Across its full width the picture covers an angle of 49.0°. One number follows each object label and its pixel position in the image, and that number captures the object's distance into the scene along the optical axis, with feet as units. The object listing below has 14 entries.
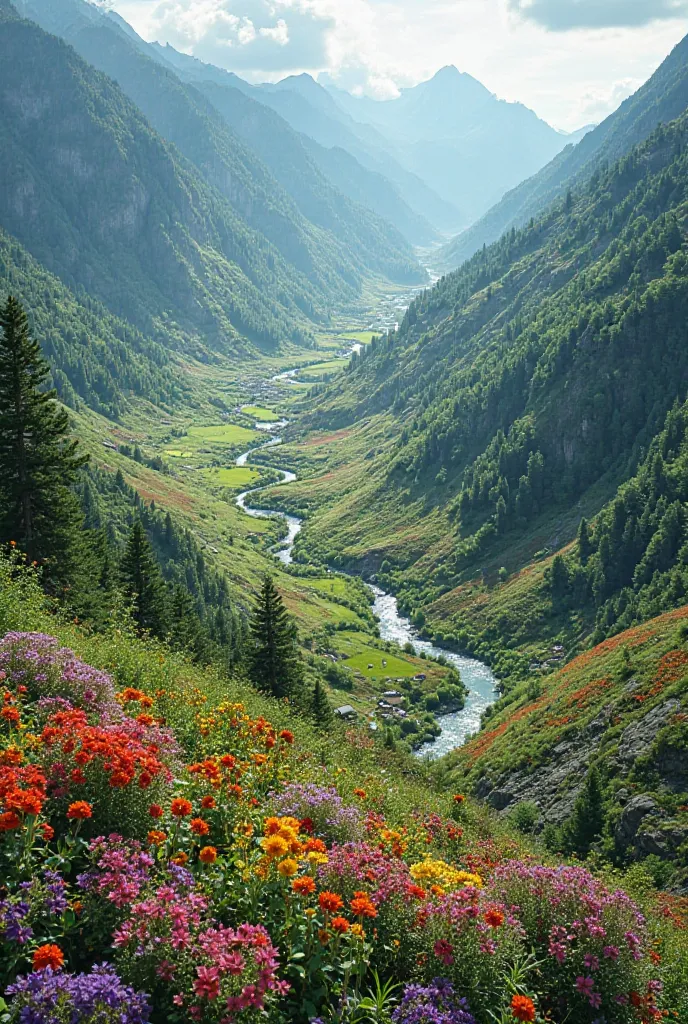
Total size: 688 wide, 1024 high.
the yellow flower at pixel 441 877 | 37.83
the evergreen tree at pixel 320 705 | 140.45
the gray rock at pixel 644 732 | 173.88
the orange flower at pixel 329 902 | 31.65
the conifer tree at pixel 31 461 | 139.33
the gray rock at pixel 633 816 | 151.94
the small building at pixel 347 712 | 341.21
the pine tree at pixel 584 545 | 479.82
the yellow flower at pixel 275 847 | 33.27
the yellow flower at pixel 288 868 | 32.50
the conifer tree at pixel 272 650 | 175.32
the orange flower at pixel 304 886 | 32.63
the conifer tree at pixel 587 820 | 154.61
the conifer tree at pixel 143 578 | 182.60
